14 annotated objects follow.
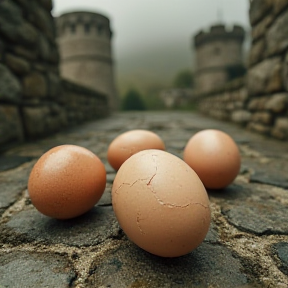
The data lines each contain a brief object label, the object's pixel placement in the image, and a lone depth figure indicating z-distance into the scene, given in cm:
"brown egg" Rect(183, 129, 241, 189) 21
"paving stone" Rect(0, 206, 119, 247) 15
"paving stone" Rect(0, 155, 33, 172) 30
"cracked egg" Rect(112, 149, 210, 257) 13
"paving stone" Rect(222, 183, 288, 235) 16
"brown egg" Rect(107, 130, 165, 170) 25
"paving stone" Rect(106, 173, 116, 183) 25
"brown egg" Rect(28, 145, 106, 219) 16
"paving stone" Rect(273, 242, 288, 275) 13
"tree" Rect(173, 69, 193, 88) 1767
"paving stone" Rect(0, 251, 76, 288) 12
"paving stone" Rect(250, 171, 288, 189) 24
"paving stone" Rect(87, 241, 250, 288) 12
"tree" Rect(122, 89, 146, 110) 1195
